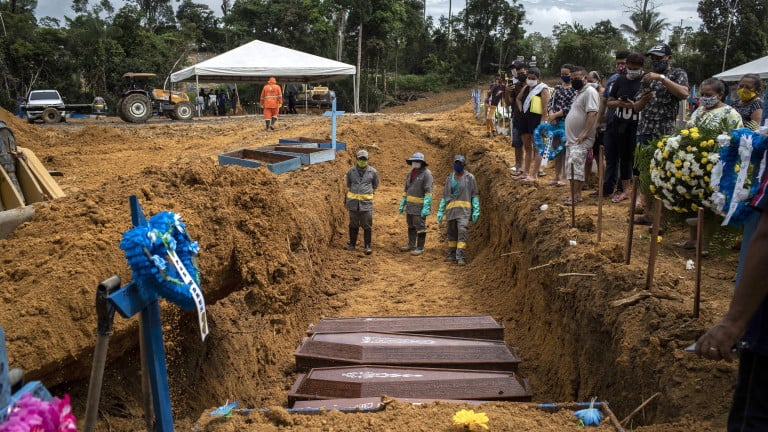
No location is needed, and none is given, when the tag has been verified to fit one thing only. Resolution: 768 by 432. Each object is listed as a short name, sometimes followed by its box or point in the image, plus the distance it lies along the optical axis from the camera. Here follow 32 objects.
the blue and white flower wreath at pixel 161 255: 2.87
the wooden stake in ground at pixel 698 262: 4.32
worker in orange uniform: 21.48
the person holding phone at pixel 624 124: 8.23
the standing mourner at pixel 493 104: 19.36
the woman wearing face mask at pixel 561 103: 9.88
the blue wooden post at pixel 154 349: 3.01
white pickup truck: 26.90
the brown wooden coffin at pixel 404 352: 5.98
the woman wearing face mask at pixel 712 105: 6.66
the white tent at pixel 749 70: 19.14
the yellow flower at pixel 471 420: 3.85
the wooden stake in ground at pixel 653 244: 4.93
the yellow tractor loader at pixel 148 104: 26.03
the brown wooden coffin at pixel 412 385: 5.28
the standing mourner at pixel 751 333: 2.49
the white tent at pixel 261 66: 25.27
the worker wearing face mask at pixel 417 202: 11.48
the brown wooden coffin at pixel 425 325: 6.64
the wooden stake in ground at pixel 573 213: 7.45
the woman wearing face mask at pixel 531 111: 10.46
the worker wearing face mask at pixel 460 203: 11.05
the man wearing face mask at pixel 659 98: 7.38
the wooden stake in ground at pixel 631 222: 5.65
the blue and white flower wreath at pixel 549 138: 9.92
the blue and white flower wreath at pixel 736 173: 3.20
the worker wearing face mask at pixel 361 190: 11.54
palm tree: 45.78
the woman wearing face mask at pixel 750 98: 7.90
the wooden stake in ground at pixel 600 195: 6.61
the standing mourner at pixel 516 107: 10.84
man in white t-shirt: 8.86
